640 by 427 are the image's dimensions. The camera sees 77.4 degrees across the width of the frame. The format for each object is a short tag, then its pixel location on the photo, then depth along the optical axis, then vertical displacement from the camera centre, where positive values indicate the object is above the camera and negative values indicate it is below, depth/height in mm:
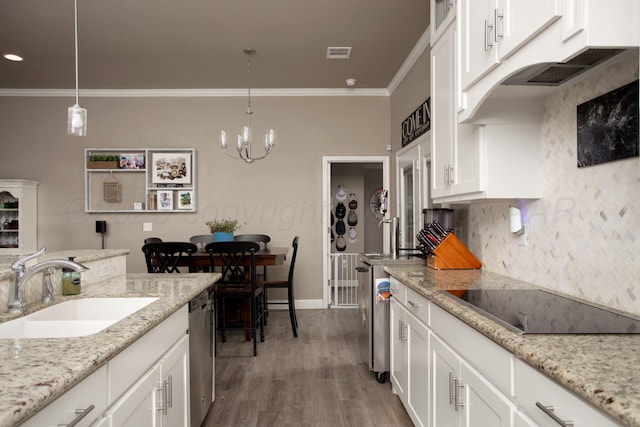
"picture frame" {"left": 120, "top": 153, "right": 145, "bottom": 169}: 5246 +749
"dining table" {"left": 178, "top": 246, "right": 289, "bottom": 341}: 3896 -442
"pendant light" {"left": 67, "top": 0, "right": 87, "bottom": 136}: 1975 +491
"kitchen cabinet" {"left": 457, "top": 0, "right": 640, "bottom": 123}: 1062 +547
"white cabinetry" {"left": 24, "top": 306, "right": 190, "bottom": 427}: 937 -522
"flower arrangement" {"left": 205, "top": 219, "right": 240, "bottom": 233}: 4445 -110
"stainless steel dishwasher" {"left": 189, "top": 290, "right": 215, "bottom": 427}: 2021 -755
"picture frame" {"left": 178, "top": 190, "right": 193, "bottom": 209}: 5273 +243
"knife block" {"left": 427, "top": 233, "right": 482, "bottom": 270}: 2504 -257
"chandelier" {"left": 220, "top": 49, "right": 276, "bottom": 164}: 3900 +828
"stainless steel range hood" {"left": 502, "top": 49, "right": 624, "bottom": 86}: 1267 +525
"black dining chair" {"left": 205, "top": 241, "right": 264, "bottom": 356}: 3576 -681
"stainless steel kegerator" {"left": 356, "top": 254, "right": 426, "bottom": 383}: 2828 -690
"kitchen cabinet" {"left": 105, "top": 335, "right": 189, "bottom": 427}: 1211 -647
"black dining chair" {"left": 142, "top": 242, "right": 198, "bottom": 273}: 3475 -345
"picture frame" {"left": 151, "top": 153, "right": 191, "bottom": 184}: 5254 +640
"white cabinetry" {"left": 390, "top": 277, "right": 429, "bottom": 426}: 1982 -788
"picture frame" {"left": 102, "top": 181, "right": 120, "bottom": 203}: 5254 +355
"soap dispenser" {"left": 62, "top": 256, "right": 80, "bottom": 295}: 1790 -287
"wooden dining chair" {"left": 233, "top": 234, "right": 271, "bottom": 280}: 4793 -255
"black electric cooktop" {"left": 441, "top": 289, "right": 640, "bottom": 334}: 1192 -343
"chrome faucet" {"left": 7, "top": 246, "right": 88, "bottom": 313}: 1444 -233
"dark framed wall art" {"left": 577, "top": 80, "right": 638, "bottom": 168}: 1383 +329
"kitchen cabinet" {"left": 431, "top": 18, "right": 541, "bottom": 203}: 1938 +313
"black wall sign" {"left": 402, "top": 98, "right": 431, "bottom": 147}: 3699 +942
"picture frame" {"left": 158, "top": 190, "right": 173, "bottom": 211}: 5254 +245
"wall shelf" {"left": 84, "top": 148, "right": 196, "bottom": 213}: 5246 +479
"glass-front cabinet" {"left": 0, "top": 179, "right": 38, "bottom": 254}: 4941 +47
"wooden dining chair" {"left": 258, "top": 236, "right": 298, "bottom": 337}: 4148 -731
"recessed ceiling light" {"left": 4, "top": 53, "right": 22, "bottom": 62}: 4195 +1720
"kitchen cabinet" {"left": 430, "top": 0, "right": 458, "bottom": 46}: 2234 +1220
